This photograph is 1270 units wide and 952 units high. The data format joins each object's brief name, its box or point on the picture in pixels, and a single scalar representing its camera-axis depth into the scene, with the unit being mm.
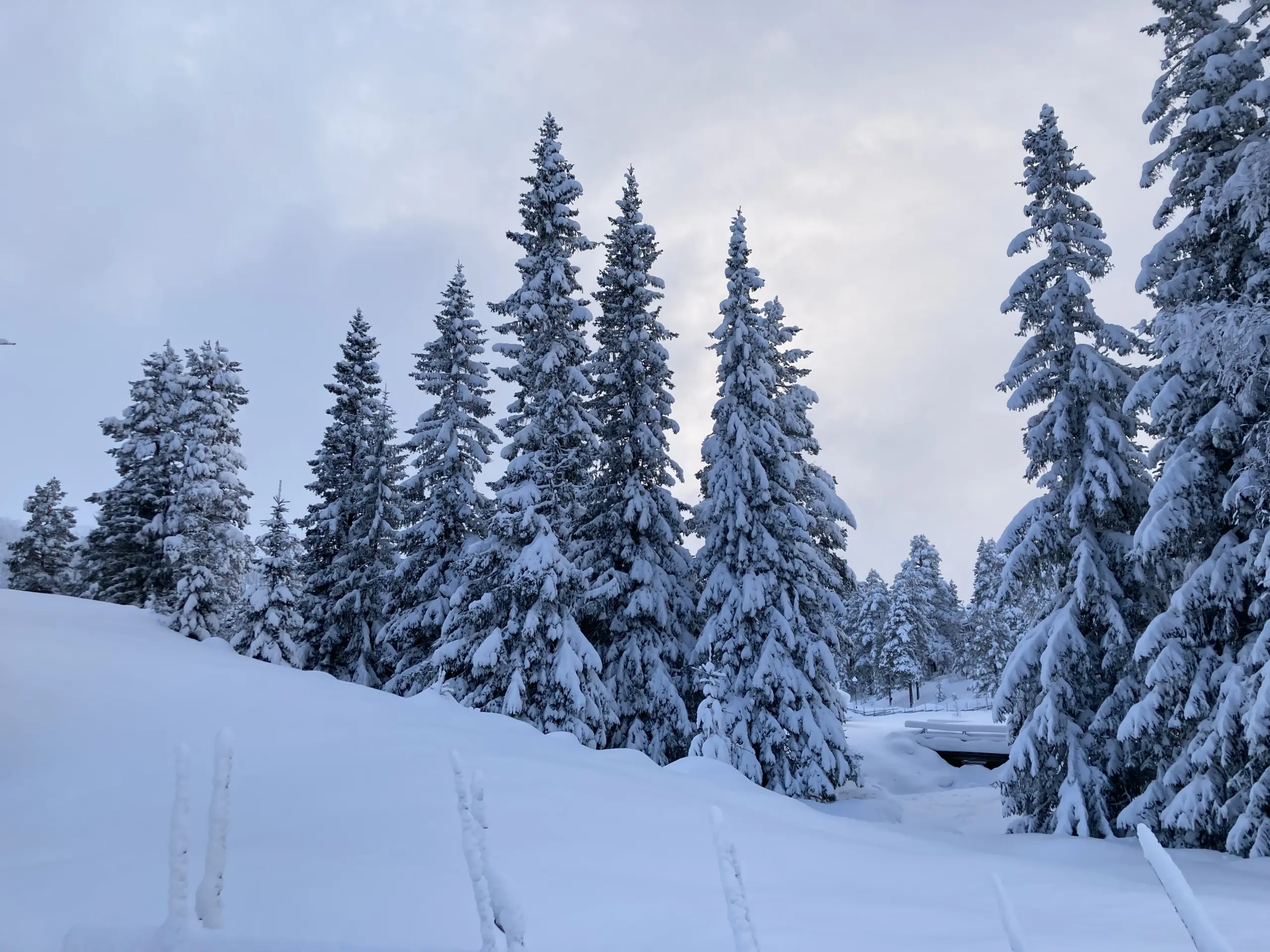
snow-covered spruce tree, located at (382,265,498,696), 22312
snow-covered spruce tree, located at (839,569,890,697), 69875
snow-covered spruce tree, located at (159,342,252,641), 27312
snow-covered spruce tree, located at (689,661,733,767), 15266
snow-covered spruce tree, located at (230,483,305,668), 22953
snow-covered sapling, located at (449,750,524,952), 2826
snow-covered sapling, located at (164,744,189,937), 3438
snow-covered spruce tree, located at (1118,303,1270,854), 10289
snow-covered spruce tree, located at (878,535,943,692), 64000
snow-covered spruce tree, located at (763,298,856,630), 23000
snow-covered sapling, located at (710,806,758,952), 2594
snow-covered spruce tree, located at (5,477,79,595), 39875
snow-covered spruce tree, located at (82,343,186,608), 29016
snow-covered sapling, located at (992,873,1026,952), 2100
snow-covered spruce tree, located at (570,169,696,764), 19875
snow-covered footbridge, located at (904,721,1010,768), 30766
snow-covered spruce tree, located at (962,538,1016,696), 60531
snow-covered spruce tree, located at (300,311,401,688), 25125
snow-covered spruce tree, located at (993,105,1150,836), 14023
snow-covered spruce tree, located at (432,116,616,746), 17203
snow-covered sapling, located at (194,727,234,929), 3664
